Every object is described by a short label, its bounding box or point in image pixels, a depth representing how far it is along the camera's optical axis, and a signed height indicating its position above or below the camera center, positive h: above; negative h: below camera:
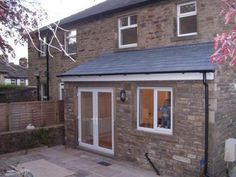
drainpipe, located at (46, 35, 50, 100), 12.49 +0.71
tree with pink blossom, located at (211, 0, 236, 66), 1.68 +0.34
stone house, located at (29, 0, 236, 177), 5.67 -0.20
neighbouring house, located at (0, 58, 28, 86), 28.85 +0.90
